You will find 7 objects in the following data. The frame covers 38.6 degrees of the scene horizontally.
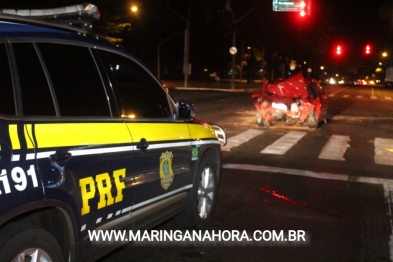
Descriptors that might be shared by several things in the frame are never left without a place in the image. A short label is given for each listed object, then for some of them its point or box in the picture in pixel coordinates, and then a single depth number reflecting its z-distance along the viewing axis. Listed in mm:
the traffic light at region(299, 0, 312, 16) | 28062
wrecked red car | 16844
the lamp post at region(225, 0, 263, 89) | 36469
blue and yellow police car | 3289
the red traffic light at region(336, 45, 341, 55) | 47688
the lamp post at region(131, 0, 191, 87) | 42481
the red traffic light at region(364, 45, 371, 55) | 47750
